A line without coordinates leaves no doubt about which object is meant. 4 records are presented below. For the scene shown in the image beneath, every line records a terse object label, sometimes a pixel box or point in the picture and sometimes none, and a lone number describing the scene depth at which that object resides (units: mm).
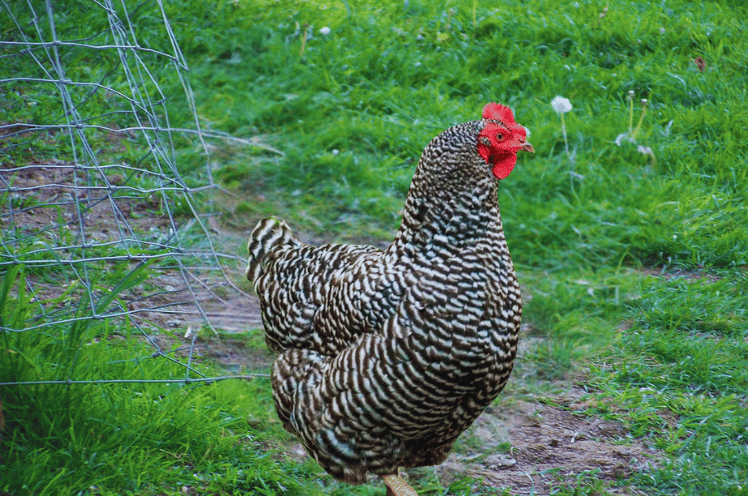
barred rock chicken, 5027
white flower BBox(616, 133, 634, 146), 10453
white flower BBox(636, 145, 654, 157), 10270
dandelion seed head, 10125
